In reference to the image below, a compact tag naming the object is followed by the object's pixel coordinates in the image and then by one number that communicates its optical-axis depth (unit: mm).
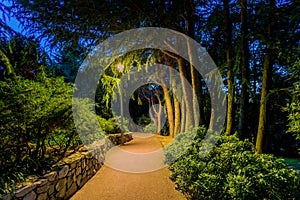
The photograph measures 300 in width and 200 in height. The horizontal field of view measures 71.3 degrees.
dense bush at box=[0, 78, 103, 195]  3463
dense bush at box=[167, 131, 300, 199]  2730
